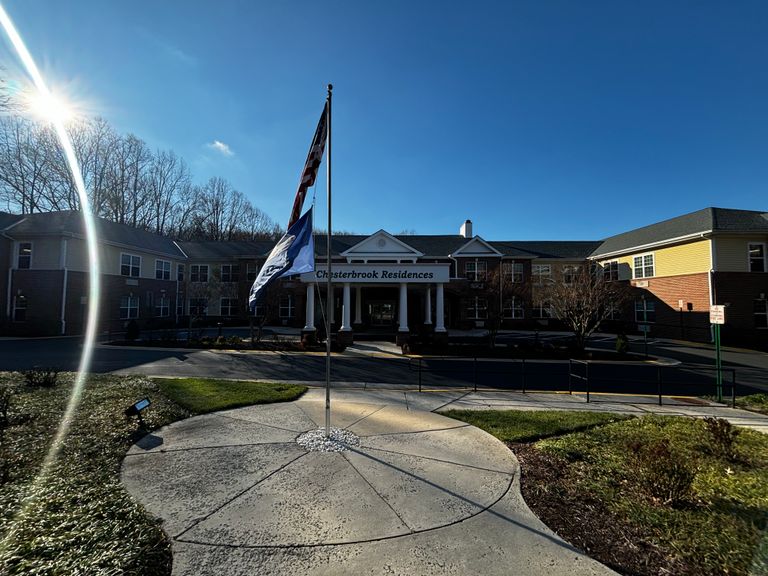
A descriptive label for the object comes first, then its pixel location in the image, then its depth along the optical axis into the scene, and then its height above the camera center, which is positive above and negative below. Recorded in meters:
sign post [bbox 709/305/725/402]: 9.69 -0.51
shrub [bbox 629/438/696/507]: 4.00 -2.15
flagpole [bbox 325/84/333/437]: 5.82 +1.59
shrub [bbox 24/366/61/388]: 9.12 -2.16
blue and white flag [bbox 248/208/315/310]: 6.21 +0.84
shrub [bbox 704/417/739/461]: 5.35 -2.23
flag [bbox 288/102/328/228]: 6.22 +2.58
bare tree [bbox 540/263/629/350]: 18.55 +0.21
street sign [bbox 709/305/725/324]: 9.64 -0.33
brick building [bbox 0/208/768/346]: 22.70 +1.96
